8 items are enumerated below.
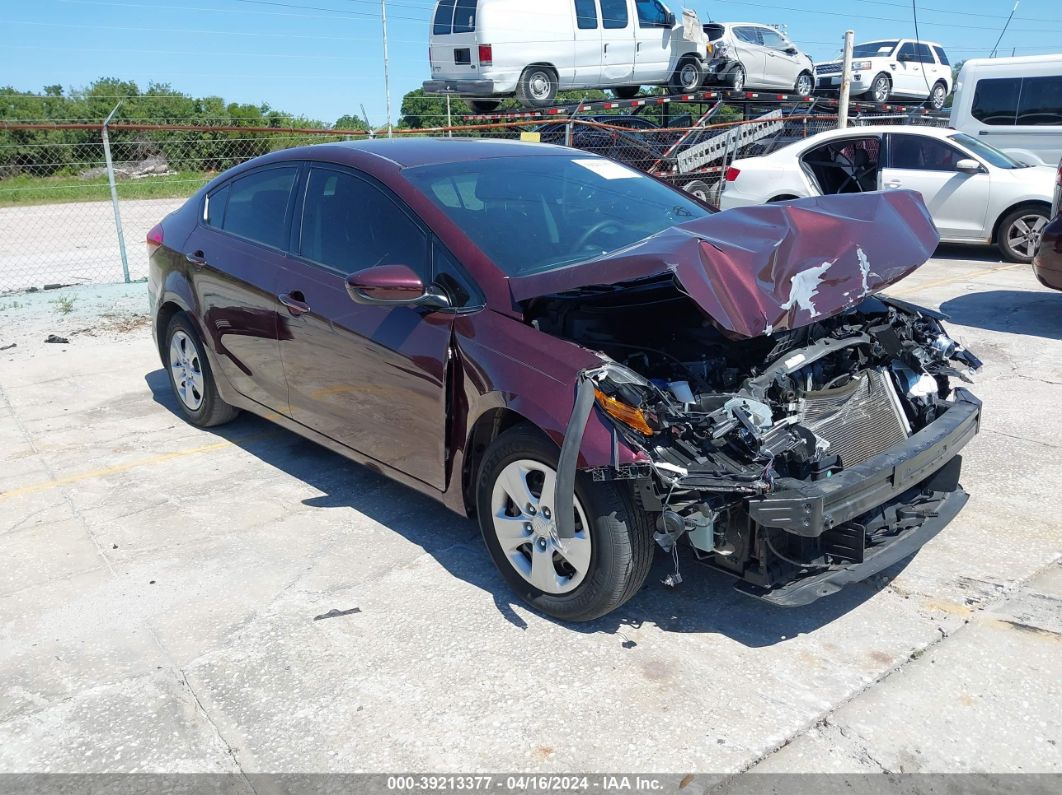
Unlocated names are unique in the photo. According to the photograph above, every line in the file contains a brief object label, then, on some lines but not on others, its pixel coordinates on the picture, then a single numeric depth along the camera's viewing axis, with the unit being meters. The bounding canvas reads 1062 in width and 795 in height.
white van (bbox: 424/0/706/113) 15.48
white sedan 10.41
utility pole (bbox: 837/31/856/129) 14.40
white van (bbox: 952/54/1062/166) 12.56
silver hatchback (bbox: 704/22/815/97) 18.36
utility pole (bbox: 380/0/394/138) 12.24
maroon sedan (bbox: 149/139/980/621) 3.09
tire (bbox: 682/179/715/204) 14.85
